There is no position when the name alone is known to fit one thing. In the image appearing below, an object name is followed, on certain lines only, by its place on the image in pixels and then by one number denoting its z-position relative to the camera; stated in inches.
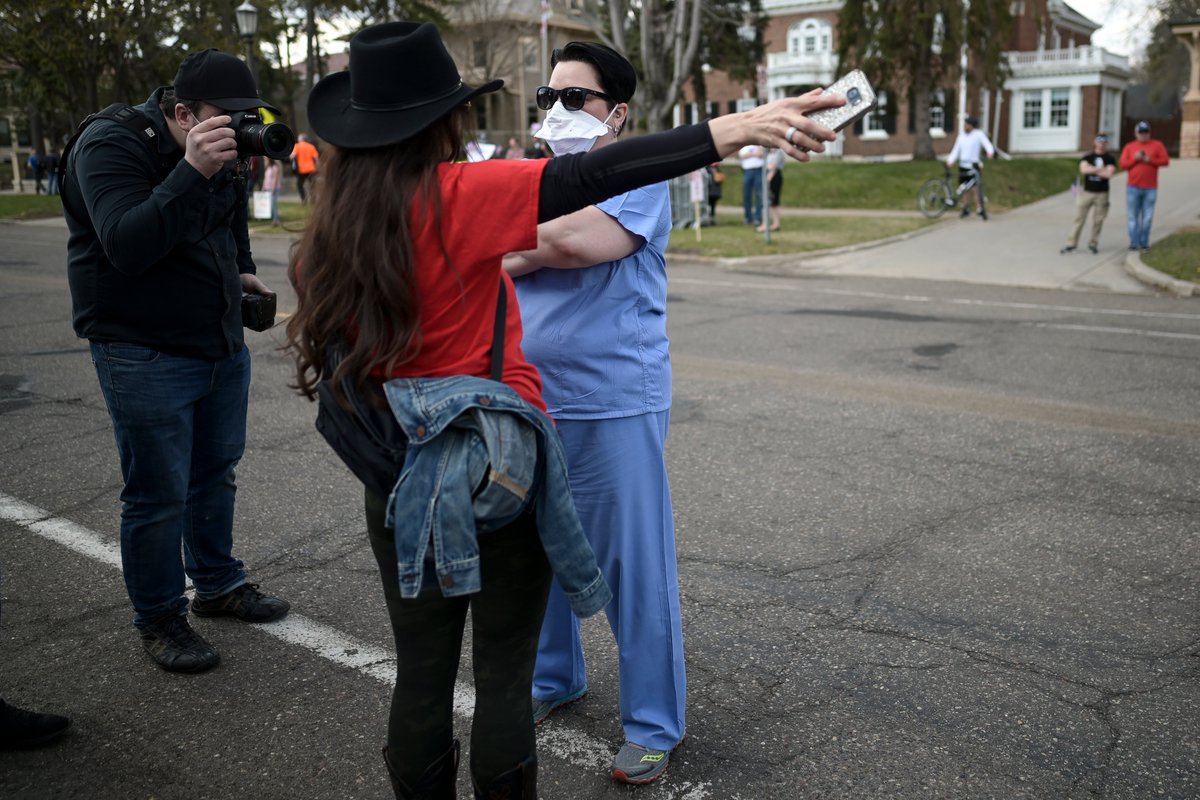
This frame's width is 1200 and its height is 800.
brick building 2010.3
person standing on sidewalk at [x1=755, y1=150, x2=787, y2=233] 759.7
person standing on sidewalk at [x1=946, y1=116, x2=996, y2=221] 807.1
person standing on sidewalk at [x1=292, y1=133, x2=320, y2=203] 880.9
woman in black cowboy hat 79.1
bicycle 852.6
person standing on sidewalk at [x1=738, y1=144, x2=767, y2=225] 792.3
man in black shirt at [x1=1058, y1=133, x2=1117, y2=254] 604.1
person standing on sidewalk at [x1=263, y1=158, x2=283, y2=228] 872.3
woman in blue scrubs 107.3
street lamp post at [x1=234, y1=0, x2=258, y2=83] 803.4
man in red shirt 593.6
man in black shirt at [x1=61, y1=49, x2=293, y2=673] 118.5
